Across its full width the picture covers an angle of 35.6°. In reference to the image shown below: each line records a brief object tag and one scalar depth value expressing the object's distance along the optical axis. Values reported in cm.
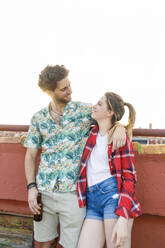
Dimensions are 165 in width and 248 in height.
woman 165
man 190
